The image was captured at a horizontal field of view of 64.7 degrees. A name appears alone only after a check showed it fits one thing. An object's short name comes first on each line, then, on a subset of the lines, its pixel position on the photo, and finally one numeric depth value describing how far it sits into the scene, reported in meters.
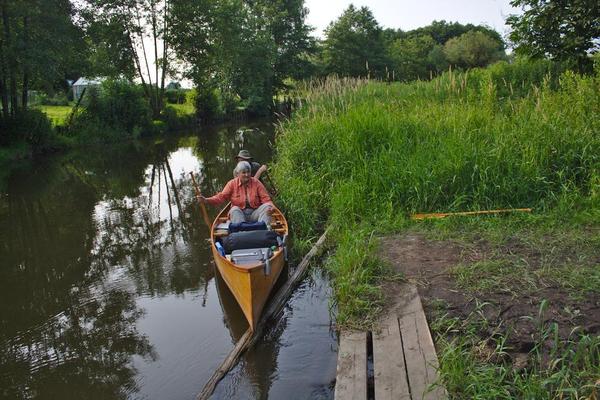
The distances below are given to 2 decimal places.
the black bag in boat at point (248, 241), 5.92
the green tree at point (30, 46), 18.38
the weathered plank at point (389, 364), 3.27
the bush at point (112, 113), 25.34
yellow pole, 6.28
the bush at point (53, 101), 35.06
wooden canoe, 4.88
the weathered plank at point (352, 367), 3.40
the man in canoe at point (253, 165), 8.42
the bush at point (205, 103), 35.03
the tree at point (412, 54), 51.15
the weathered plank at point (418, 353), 3.18
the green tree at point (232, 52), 33.53
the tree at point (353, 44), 46.78
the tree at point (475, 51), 46.28
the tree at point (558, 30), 11.43
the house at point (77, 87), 40.72
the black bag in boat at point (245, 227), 6.42
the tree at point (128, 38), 28.45
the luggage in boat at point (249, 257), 5.56
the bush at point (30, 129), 19.83
